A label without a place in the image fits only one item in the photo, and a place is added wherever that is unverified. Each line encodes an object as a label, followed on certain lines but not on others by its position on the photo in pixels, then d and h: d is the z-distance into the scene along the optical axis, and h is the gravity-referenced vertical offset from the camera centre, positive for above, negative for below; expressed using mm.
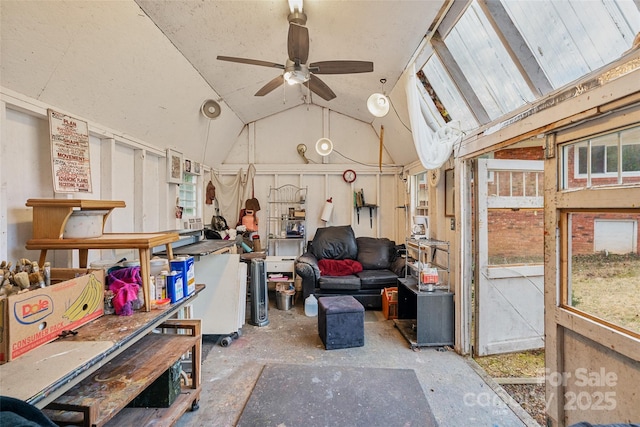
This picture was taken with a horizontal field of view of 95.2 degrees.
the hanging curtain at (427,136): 2643 +730
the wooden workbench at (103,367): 940 -566
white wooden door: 2850 -465
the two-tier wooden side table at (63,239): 1486 -134
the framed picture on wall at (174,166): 3349 +554
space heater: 3463 -982
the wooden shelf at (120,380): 1188 -801
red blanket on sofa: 4242 -815
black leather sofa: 4000 -773
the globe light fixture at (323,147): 4367 +973
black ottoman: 2953 -1162
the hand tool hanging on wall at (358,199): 5039 +220
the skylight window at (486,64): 2057 +1130
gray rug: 1910 -1361
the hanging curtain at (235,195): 5012 +301
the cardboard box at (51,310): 1010 -388
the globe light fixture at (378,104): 2588 +958
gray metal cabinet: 2914 -1081
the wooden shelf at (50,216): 1499 -13
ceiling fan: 2070 +1148
